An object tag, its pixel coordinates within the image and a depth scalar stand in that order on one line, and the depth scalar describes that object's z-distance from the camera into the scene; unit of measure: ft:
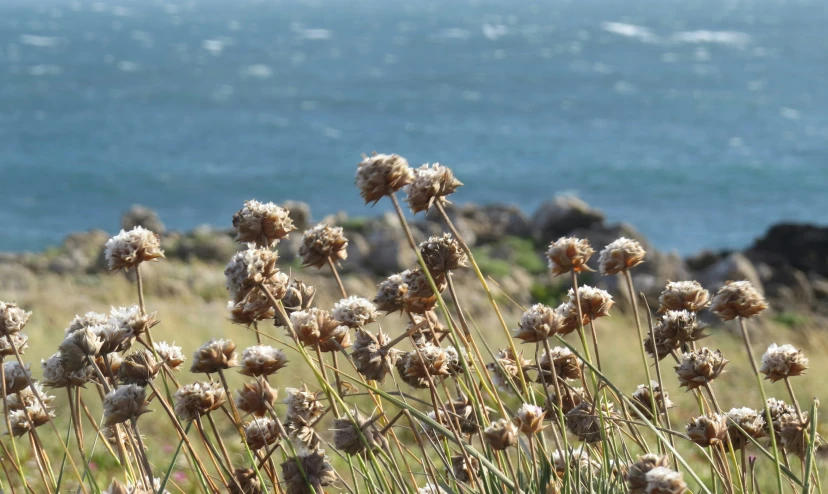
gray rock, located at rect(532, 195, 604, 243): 68.03
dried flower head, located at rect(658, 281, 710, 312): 4.03
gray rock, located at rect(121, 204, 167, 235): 70.13
